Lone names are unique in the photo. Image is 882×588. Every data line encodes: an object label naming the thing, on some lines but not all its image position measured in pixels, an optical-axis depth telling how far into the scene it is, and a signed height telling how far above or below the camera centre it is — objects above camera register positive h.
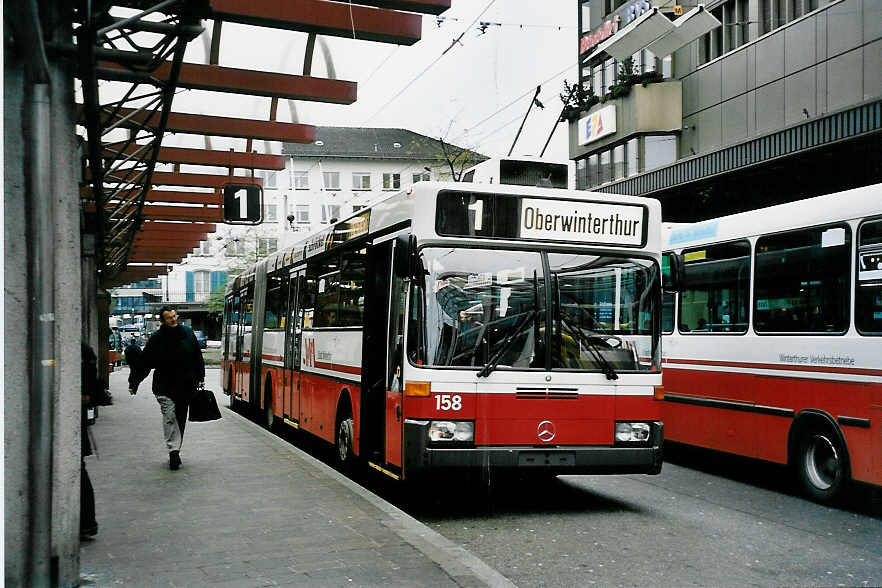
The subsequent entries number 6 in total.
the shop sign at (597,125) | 33.34 +6.98
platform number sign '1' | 12.80 +1.52
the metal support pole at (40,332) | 5.45 -0.10
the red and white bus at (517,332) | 8.27 -0.15
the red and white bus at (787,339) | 8.72 -0.25
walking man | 11.23 -0.66
